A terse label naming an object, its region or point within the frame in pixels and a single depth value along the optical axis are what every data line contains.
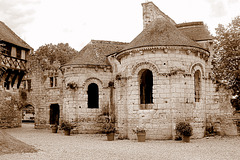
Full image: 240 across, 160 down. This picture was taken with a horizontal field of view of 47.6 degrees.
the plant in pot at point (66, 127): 16.77
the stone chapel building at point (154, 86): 13.04
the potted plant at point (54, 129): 18.91
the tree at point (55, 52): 39.53
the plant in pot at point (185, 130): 11.98
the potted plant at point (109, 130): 13.39
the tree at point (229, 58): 15.89
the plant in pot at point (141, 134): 12.38
